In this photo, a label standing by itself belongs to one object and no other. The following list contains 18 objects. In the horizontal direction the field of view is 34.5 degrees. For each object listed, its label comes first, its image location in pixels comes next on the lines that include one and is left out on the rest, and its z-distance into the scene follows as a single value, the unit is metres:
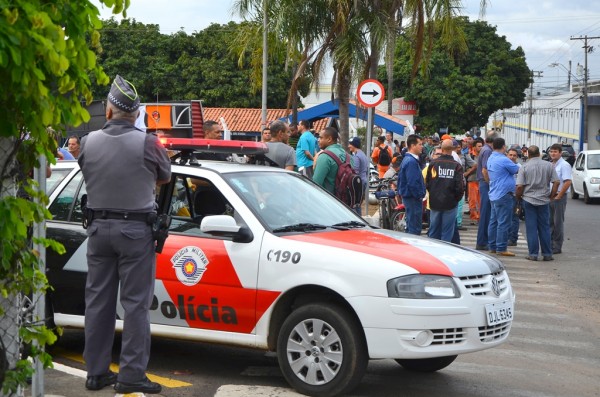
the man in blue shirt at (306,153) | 16.38
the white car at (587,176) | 30.42
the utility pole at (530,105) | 103.06
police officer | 5.92
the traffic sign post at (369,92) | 18.06
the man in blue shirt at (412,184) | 14.32
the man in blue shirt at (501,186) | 15.26
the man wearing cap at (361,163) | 16.02
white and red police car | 6.40
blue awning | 36.38
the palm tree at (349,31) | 20.84
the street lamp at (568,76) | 93.59
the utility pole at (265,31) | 22.22
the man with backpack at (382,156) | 25.47
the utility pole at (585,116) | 67.56
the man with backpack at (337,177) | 11.86
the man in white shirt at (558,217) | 16.64
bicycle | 17.58
